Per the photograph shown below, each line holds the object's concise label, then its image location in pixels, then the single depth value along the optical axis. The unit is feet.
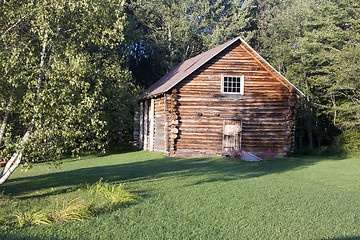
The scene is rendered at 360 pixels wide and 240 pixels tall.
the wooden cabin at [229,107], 70.90
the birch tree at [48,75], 28.32
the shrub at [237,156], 66.43
